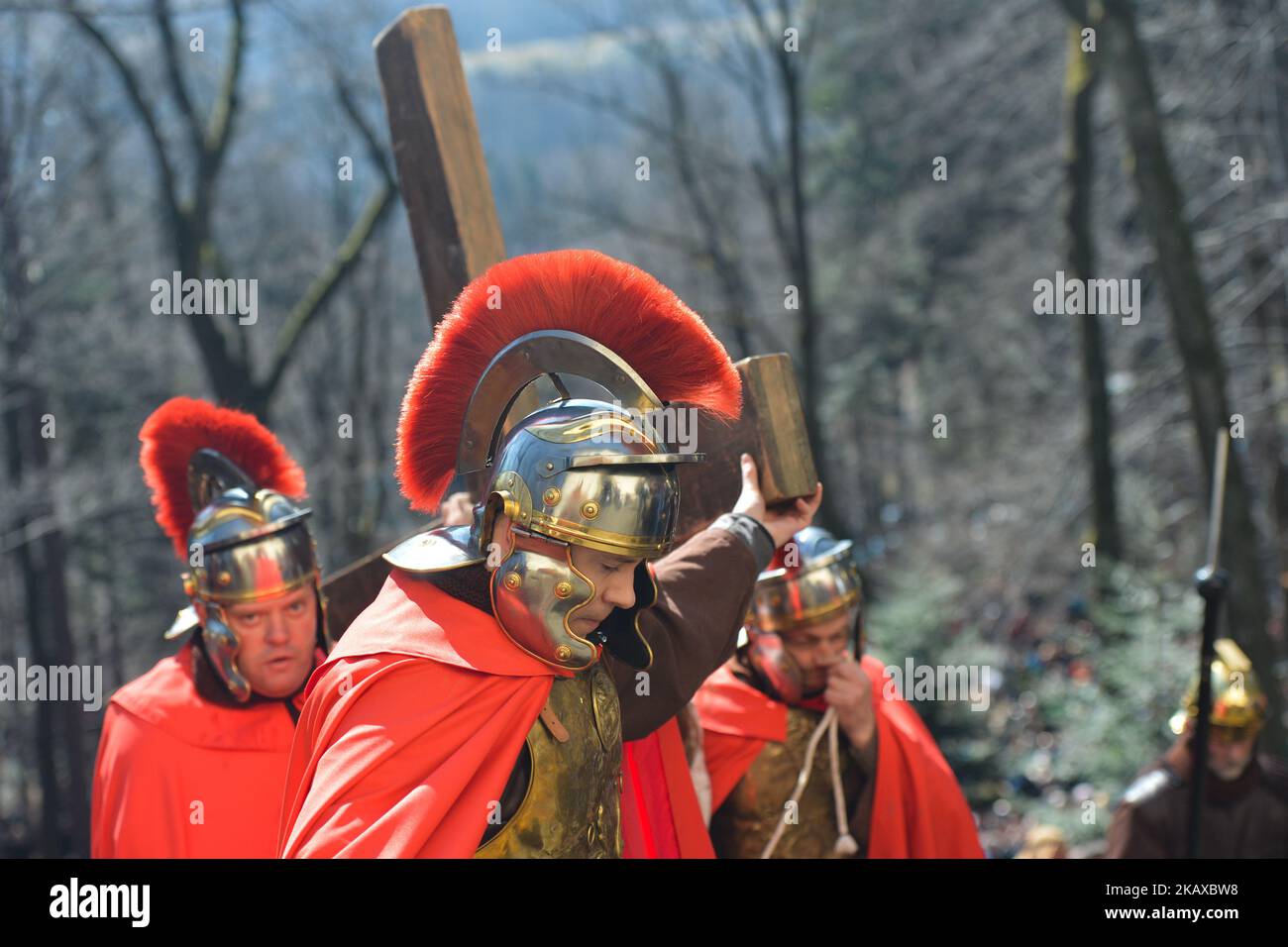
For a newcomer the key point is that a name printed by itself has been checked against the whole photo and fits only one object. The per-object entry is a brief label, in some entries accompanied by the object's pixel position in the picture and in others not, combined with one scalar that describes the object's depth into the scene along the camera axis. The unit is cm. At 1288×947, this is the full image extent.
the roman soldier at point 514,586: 228
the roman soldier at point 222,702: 375
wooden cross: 356
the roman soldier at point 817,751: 412
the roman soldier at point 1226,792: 529
